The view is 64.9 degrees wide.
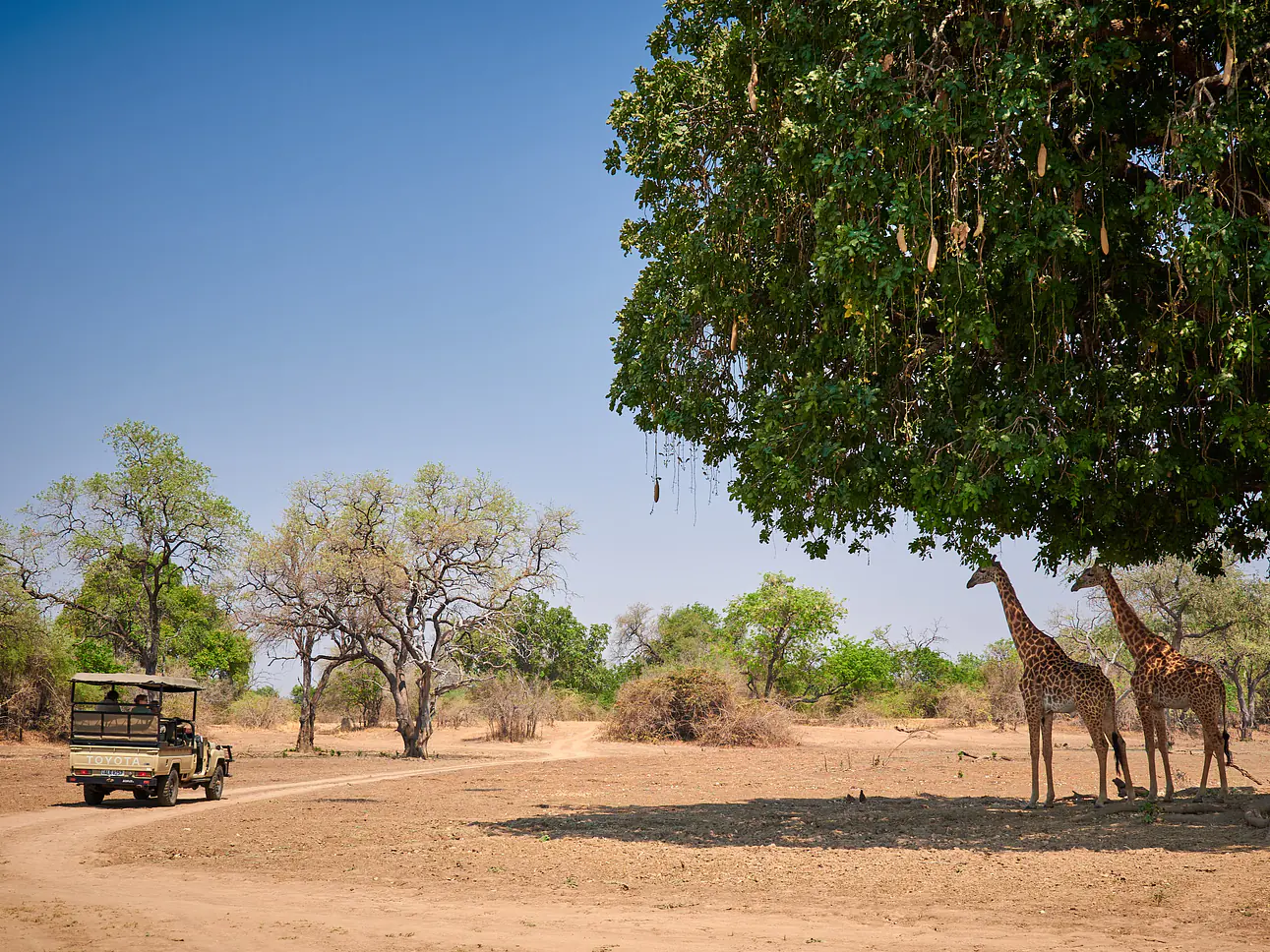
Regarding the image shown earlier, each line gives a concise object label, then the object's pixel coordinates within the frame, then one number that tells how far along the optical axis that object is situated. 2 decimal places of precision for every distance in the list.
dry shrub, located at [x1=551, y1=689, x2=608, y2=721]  56.50
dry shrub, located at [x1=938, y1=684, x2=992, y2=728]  44.72
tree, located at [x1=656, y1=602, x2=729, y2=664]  65.88
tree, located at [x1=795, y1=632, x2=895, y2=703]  53.22
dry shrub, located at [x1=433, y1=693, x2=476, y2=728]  50.69
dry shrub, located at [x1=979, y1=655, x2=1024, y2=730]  42.62
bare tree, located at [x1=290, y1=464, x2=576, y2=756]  33.47
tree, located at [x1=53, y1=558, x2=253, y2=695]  40.00
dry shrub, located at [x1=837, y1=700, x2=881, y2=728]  48.28
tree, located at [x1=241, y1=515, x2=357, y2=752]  33.06
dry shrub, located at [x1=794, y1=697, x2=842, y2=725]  50.09
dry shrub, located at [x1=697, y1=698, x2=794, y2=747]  37.75
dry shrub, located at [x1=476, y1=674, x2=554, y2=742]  42.91
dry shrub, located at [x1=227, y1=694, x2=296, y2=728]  50.22
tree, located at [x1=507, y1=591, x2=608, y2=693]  71.00
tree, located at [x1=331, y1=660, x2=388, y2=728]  51.46
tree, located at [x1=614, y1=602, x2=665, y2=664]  77.00
